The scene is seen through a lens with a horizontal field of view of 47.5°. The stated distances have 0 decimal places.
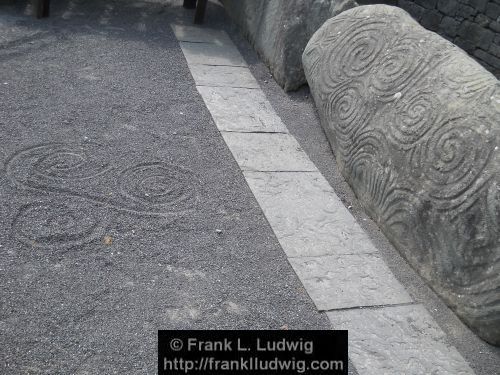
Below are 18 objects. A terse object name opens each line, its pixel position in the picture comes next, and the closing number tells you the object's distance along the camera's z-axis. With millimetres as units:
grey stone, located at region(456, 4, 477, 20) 6004
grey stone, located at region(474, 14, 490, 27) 5855
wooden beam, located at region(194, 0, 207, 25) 6449
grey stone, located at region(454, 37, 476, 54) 6060
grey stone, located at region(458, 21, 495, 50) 5871
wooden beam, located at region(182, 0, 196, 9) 6906
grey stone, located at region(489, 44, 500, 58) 5770
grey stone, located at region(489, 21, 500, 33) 5746
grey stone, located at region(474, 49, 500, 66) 5801
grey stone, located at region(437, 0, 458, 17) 6227
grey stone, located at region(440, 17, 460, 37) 6227
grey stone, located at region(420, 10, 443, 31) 6461
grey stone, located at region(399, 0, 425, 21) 6691
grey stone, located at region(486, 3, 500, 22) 5719
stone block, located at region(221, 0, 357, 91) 5266
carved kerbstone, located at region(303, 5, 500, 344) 2967
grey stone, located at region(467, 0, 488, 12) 5855
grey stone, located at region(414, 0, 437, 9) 6512
